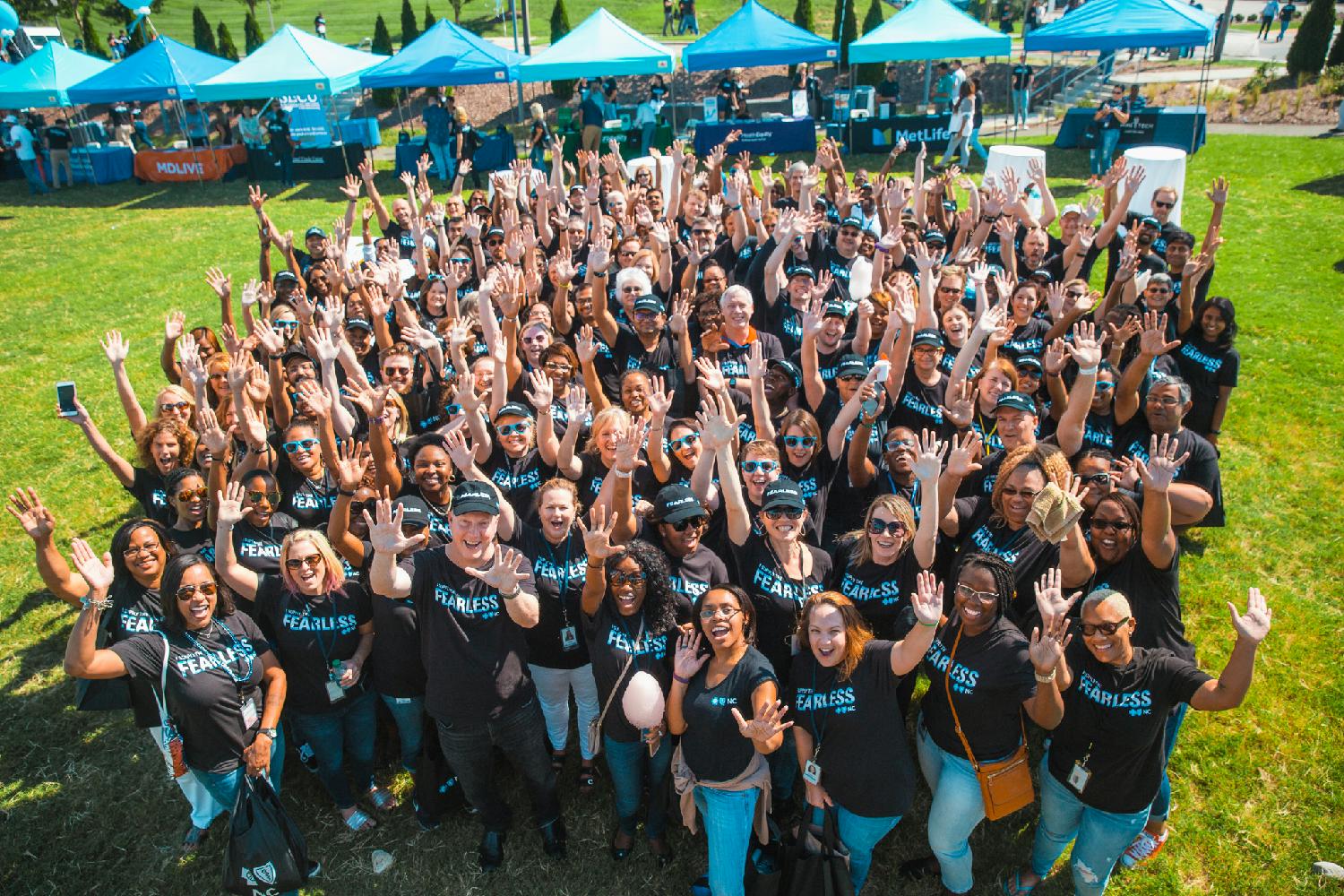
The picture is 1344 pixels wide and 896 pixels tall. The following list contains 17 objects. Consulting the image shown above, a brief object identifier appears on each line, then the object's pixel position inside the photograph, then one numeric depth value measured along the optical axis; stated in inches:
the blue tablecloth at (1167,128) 778.8
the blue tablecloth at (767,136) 879.1
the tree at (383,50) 1306.6
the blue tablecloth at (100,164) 950.4
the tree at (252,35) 1551.4
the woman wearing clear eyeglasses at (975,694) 152.9
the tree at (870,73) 1213.1
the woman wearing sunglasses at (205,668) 163.9
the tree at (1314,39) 965.2
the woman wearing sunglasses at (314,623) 177.3
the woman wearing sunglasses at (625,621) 165.8
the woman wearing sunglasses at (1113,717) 145.3
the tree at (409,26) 1427.2
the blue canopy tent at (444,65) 831.1
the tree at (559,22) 1434.5
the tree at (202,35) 1523.1
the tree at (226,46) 1458.4
